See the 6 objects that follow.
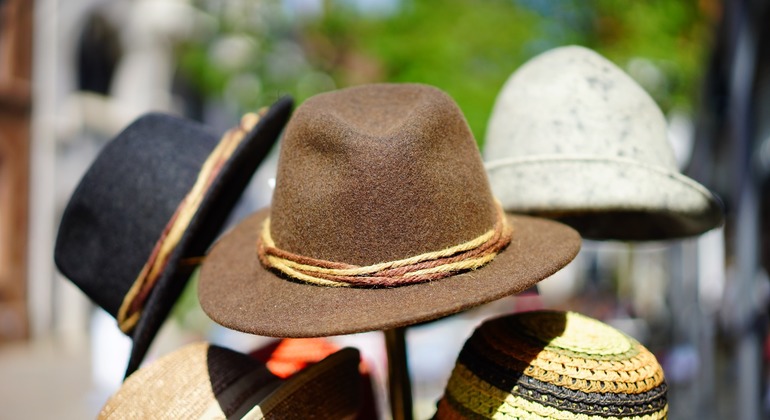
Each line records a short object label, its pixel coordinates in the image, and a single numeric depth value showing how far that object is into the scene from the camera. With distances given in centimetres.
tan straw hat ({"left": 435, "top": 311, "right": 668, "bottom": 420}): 105
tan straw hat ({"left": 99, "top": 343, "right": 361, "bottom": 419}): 114
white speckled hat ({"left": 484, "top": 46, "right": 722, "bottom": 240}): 139
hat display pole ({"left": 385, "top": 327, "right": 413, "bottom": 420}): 146
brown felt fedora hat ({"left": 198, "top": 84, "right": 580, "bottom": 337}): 102
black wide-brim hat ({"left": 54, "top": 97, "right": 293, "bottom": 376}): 133
